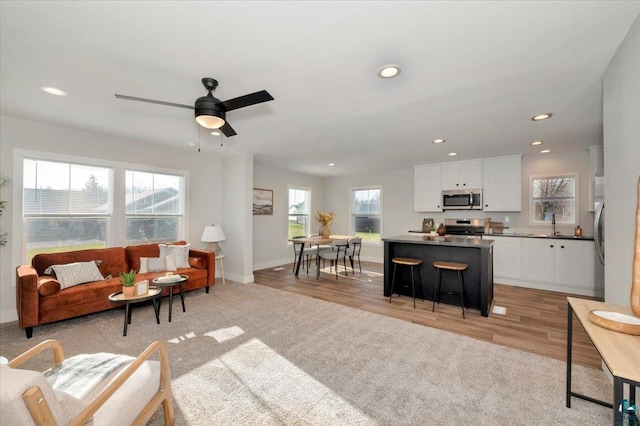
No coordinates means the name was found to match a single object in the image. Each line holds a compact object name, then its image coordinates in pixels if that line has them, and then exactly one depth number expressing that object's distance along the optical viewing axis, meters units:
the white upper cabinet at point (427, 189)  6.13
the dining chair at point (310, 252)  6.02
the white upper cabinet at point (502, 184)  5.19
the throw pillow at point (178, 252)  4.36
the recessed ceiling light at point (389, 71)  2.22
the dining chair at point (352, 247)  5.74
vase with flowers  6.07
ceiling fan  2.31
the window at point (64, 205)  3.55
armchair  0.89
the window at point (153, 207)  4.46
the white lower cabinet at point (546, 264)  4.39
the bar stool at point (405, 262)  3.88
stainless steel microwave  5.59
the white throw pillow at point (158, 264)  4.11
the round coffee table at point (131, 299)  2.89
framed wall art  6.43
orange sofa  2.87
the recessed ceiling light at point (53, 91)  2.64
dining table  5.46
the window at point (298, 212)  7.48
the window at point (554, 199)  5.02
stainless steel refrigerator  3.62
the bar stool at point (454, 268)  3.49
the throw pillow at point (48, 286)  2.94
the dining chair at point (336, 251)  5.61
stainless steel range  5.70
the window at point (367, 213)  7.61
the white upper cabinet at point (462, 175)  5.62
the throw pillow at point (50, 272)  3.29
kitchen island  3.57
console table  0.97
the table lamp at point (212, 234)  4.99
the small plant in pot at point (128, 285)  2.97
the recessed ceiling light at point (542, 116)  3.24
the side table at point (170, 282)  3.35
